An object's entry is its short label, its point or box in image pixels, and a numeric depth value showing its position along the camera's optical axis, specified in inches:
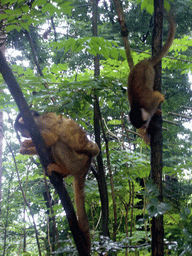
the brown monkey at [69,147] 116.1
